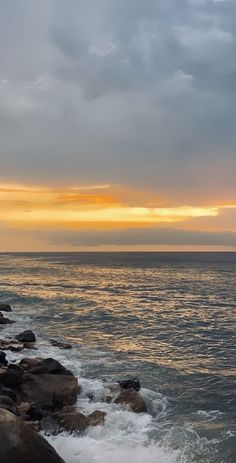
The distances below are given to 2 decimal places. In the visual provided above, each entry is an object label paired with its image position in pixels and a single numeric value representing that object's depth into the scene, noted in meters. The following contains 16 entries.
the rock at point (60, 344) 29.29
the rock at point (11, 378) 18.85
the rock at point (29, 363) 22.50
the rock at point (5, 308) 47.47
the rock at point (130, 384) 20.47
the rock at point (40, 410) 16.42
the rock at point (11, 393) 17.14
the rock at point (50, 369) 20.94
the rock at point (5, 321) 39.06
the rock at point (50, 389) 18.64
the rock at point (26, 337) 30.49
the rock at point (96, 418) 16.19
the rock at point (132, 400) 18.05
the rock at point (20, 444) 9.96
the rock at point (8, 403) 15.02
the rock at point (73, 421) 15.70
